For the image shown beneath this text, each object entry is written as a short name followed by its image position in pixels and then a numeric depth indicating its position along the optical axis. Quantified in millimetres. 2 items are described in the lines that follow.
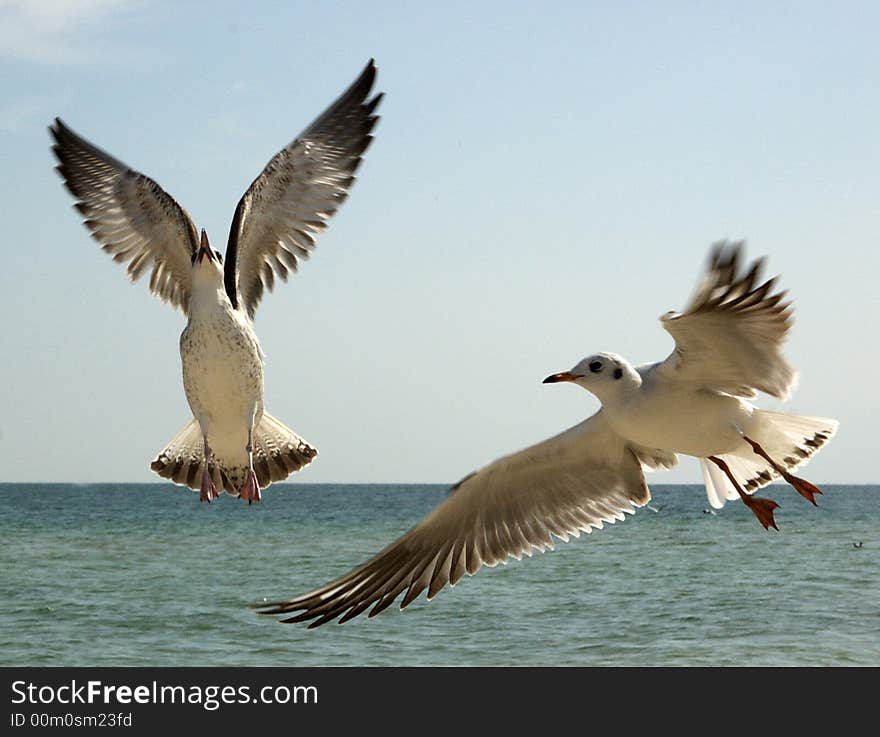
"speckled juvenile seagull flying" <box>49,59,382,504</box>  6996
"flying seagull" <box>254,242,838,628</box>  5523
